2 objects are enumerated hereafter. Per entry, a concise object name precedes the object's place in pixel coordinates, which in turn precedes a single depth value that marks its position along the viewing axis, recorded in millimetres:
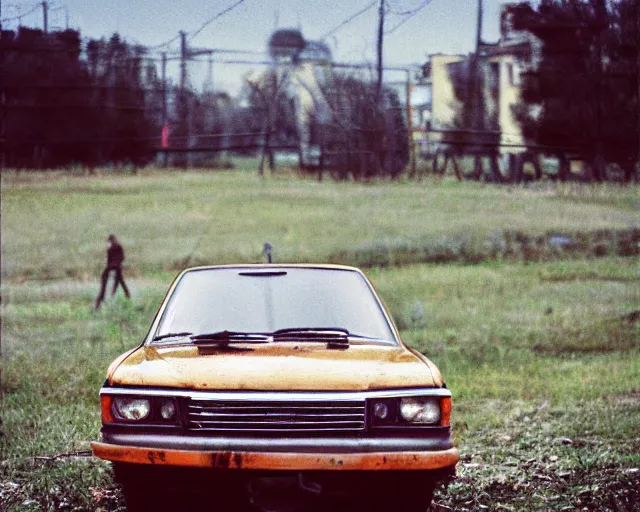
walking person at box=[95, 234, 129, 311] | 27922
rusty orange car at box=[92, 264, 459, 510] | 9102
